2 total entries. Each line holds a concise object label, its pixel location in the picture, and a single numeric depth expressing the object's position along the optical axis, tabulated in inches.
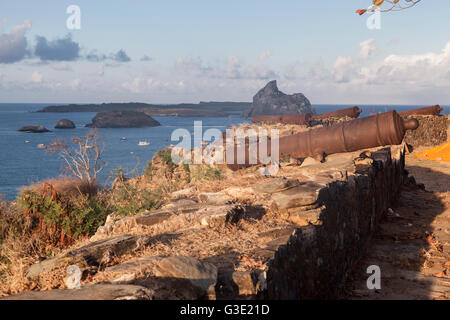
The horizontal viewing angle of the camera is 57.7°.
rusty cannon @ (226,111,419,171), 343.9
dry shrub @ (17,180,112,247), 199.2
